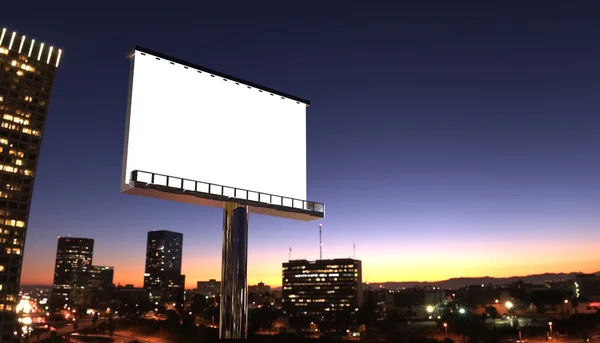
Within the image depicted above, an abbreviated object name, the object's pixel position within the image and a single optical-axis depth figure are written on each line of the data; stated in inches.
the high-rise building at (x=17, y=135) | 4185.5
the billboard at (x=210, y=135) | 951.6
